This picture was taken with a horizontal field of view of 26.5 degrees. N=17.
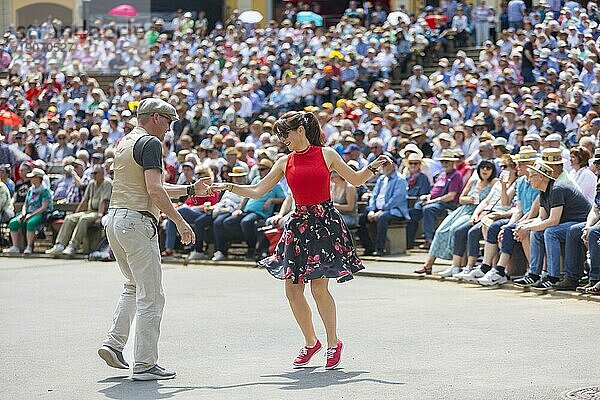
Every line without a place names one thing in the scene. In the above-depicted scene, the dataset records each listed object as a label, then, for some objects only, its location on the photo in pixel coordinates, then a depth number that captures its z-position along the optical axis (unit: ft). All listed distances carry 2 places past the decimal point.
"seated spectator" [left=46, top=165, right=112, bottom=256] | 67.97
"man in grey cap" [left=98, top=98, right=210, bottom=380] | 27.66
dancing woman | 29.43
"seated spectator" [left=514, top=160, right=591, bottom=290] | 44.09
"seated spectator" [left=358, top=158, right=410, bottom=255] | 59.00
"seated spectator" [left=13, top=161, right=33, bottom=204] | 75.97
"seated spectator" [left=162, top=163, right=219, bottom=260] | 63.62
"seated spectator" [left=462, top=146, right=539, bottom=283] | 46.88
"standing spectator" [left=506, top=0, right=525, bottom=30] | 98.27
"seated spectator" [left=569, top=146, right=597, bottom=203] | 46.57
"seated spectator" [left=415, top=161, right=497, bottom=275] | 51.31
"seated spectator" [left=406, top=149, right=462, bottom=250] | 57.98
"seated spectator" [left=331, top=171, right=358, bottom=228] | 57.67
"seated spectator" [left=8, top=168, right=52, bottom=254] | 71.46
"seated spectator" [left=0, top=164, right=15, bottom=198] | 77.66
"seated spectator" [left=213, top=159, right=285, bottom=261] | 61.31
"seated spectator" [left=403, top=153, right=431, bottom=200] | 61.87
